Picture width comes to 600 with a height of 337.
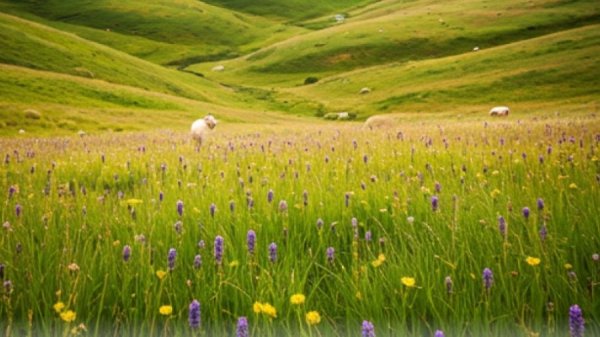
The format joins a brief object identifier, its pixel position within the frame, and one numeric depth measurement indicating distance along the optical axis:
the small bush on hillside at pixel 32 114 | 36.41
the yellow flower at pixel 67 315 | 2.10
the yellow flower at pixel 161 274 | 2.55
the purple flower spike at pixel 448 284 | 2.35
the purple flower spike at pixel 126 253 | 2.81
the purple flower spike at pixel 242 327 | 1.79
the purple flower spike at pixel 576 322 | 1.67
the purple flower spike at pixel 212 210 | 3.69
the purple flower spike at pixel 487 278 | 2.26
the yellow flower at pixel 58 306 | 2.18
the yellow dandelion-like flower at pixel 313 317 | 1.93
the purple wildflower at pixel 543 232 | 2.84
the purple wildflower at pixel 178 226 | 3.34
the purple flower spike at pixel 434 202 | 3.47
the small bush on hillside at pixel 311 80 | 99.44
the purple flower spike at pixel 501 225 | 2.94
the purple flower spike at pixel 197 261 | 2.76
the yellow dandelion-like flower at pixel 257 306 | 2.06
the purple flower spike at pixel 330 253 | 2.83
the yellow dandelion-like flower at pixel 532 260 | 2.36
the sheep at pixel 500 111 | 41.19
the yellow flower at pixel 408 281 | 2.23
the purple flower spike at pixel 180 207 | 3.71
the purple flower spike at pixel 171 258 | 2.67
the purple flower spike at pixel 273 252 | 2.73
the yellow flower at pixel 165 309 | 2.18
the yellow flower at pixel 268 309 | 2.02
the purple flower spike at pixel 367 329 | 1.78
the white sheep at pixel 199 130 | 15.73
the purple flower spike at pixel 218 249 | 2.66
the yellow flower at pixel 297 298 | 2.13
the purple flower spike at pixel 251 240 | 2.76
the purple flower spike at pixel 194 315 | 1.97
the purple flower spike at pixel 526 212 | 3.06
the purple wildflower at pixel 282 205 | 3.74
